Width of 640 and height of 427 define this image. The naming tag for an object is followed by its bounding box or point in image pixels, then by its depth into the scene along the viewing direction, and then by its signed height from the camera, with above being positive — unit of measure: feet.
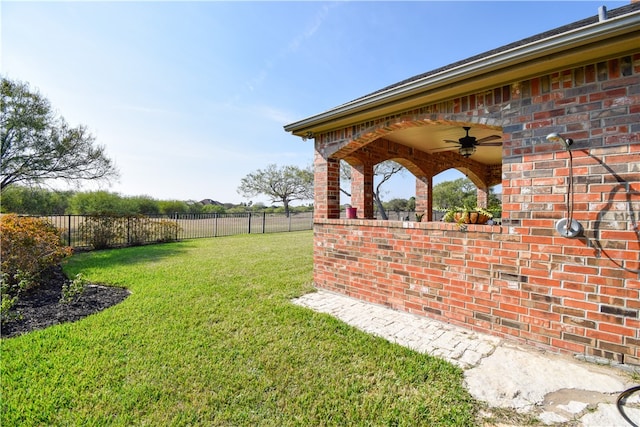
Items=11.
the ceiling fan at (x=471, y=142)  17.21 +4.83
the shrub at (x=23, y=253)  14.46 -2.30
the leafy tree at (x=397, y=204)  100.83 +3.94
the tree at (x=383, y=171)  68.90 +10.96
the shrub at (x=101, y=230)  32.45 -2.01
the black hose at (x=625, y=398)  5.70 -4.23
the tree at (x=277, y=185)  125.49 +13.61
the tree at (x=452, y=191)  92.10 +8.31
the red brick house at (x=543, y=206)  7.61 +0.28
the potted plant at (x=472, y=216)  11.02 -0.06
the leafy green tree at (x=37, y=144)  34.83 +9.59
